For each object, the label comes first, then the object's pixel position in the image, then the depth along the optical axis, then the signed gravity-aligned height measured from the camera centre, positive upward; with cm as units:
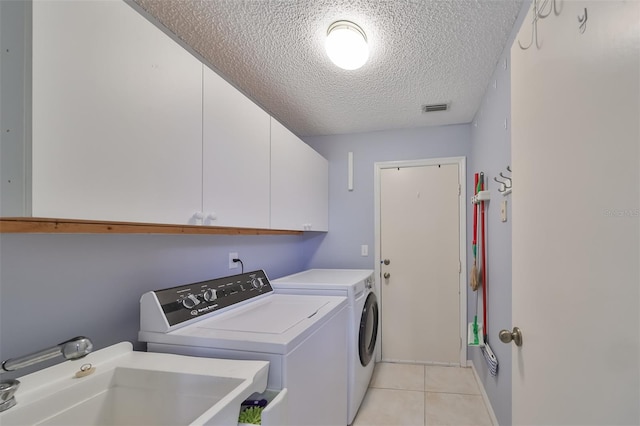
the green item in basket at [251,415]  95 -61
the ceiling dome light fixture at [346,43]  155 +89
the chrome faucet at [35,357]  80 -38
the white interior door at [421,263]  305 -44
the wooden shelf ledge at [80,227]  87 -3
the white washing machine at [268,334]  119 -49
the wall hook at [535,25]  85 +54
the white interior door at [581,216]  51 +1
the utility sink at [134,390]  92 -54
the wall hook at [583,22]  62 +40
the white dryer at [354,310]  212 -69
